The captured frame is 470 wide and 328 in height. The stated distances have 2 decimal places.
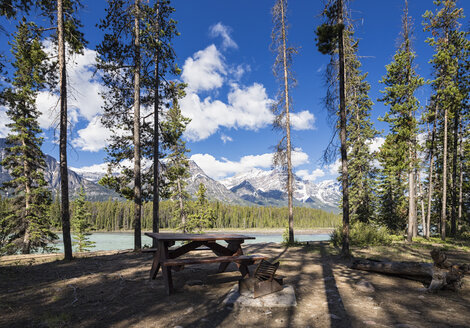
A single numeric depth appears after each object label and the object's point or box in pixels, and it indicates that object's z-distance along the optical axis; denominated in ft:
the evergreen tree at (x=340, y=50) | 28.81
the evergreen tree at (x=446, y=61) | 51.31
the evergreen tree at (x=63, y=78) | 28.99
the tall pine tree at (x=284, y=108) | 46.09
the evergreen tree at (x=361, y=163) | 65.66
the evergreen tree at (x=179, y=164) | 80.18
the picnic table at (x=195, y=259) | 15.40
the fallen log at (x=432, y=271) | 15.38
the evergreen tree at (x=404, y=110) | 51.55
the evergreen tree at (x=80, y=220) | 82.69
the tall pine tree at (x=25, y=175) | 53.93
